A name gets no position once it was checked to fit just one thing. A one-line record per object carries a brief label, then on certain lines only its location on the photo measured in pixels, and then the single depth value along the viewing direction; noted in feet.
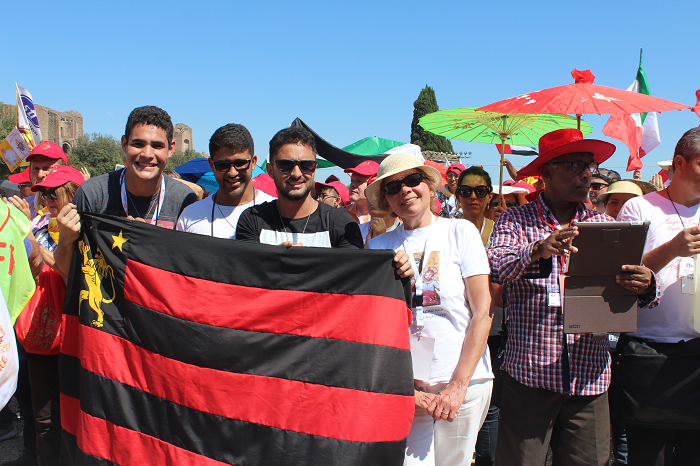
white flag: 24.70
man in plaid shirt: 8.74
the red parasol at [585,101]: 9.61
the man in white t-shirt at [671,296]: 9.45
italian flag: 14.25
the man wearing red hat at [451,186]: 24.70
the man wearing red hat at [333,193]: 23.82
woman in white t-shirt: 8.01
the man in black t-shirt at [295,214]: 8.85
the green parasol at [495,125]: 14.74
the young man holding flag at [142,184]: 10.62
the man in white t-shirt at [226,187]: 9.98
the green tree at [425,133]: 151.64
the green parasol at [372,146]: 33.78
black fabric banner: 30.09
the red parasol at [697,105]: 11.32
